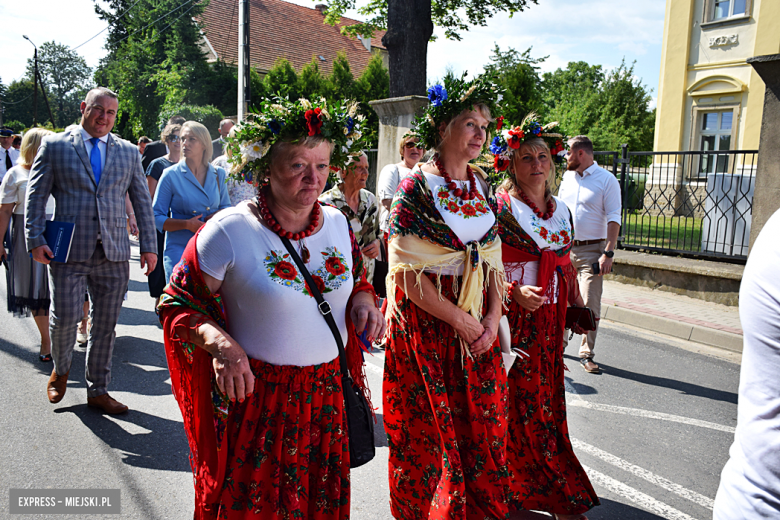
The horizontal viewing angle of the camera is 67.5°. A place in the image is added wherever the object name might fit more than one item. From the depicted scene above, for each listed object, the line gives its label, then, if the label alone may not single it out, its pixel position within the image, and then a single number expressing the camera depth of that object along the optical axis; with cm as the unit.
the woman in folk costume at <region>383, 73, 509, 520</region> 277
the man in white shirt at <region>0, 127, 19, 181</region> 835
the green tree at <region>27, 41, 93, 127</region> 7938
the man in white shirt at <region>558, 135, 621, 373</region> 559
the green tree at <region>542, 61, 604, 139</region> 3606
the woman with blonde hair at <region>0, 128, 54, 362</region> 523
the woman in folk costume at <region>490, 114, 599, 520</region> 310
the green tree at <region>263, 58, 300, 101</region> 2183
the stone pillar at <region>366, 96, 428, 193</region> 921
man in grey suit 407
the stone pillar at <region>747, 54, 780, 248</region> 636
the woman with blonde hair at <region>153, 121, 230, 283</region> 468
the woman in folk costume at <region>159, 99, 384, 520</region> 205
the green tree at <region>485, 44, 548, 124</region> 1998
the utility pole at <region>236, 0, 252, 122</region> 1407
